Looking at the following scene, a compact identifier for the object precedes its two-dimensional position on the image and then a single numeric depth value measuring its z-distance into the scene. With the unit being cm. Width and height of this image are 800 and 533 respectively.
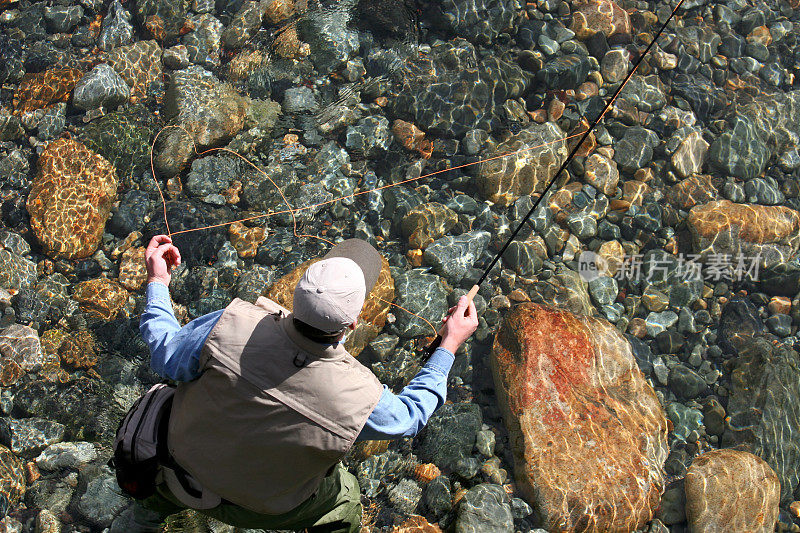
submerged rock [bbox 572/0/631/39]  729
